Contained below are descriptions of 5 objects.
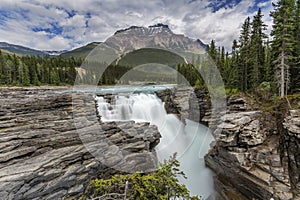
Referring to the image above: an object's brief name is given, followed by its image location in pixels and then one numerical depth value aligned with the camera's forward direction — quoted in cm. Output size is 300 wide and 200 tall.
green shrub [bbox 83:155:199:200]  489
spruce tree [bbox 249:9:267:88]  2111
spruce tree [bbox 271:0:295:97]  1508
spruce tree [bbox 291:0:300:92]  1702
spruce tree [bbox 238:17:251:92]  2288
